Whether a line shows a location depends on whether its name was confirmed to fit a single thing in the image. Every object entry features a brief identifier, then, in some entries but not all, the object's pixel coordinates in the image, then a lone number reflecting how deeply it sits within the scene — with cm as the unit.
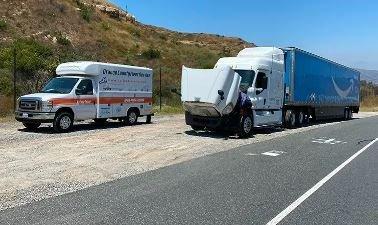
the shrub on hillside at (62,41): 4447
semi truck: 1739
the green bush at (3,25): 4188
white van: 1752
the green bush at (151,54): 5200
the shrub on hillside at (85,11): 5448
